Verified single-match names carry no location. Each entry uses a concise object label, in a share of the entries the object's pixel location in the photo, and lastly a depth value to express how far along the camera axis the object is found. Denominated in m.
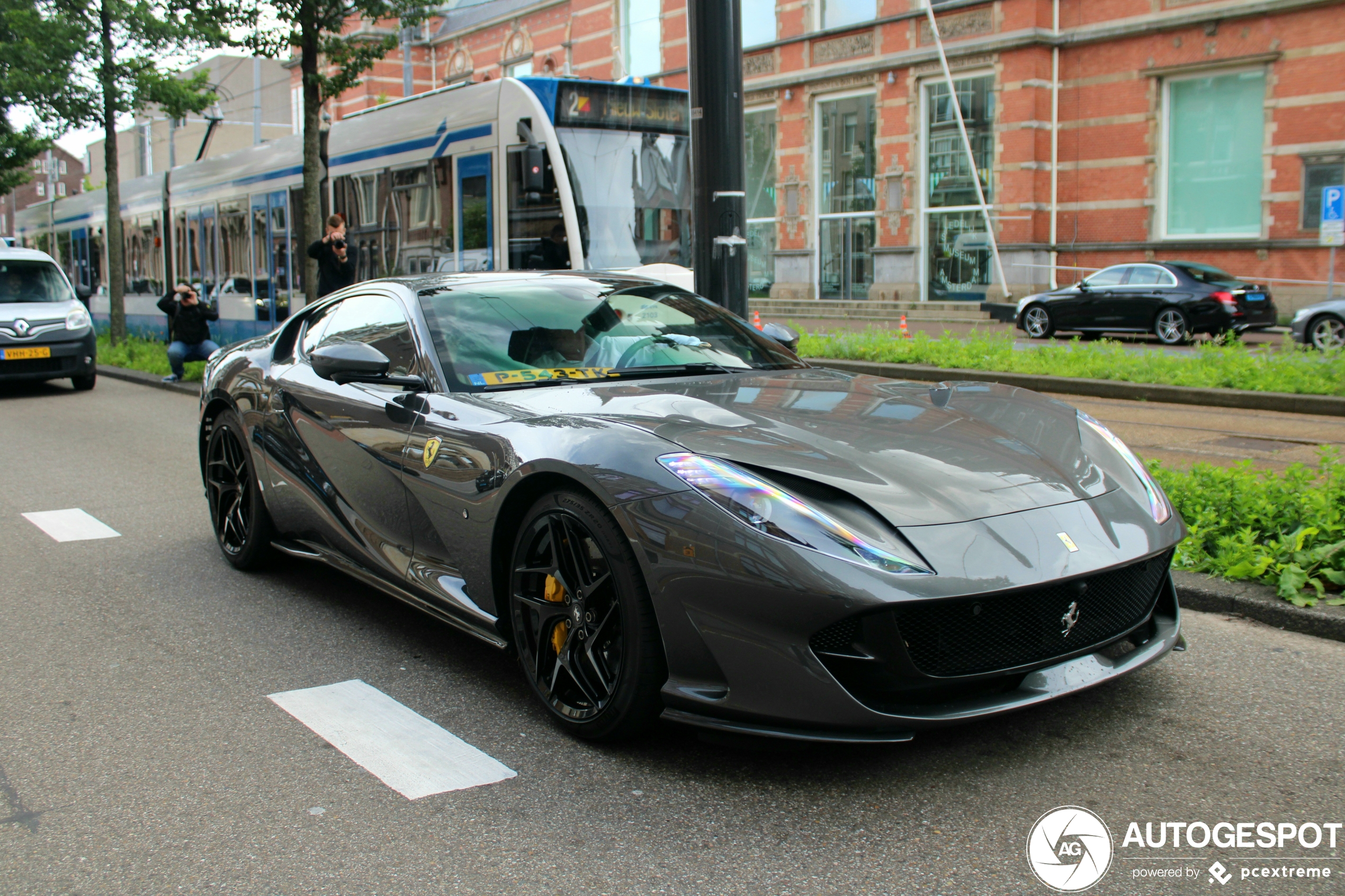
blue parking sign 18.77
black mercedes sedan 18.83
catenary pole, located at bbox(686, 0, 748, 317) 7.26
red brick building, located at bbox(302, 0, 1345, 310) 23.55
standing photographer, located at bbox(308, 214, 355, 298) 11.69
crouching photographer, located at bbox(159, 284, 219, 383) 15.29
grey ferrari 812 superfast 2.80
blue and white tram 11.38
